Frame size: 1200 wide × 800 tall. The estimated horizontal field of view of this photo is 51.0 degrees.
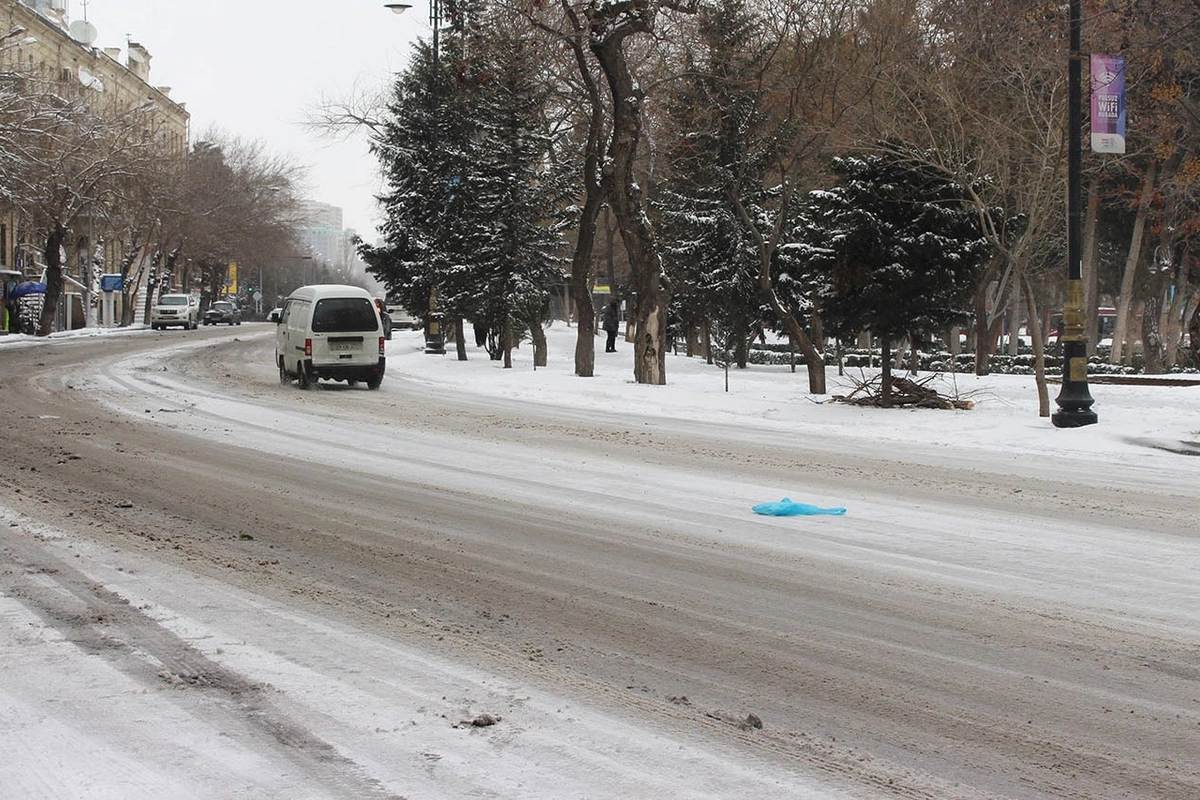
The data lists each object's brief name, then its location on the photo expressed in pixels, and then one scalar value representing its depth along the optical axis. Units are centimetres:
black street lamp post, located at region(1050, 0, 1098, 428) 1723
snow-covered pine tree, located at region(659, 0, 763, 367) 2741
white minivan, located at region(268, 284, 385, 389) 2481
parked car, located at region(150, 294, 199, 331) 7006
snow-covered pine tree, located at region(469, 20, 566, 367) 3397
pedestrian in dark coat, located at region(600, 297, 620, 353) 4931
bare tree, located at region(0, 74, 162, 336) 3947
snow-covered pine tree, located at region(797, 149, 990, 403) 2072
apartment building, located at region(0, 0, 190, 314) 5912
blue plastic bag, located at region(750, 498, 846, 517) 998
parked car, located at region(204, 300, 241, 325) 9138
